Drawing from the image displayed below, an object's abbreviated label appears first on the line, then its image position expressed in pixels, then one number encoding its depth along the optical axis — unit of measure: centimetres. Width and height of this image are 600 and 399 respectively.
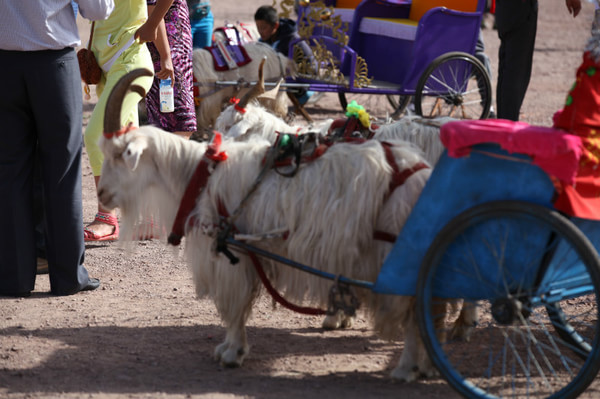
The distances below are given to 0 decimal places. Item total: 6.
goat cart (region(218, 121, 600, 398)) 596
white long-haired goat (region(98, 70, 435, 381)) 689
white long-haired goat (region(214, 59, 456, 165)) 908
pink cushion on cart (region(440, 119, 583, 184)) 584
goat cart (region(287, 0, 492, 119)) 1634
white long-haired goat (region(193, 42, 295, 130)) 1673
